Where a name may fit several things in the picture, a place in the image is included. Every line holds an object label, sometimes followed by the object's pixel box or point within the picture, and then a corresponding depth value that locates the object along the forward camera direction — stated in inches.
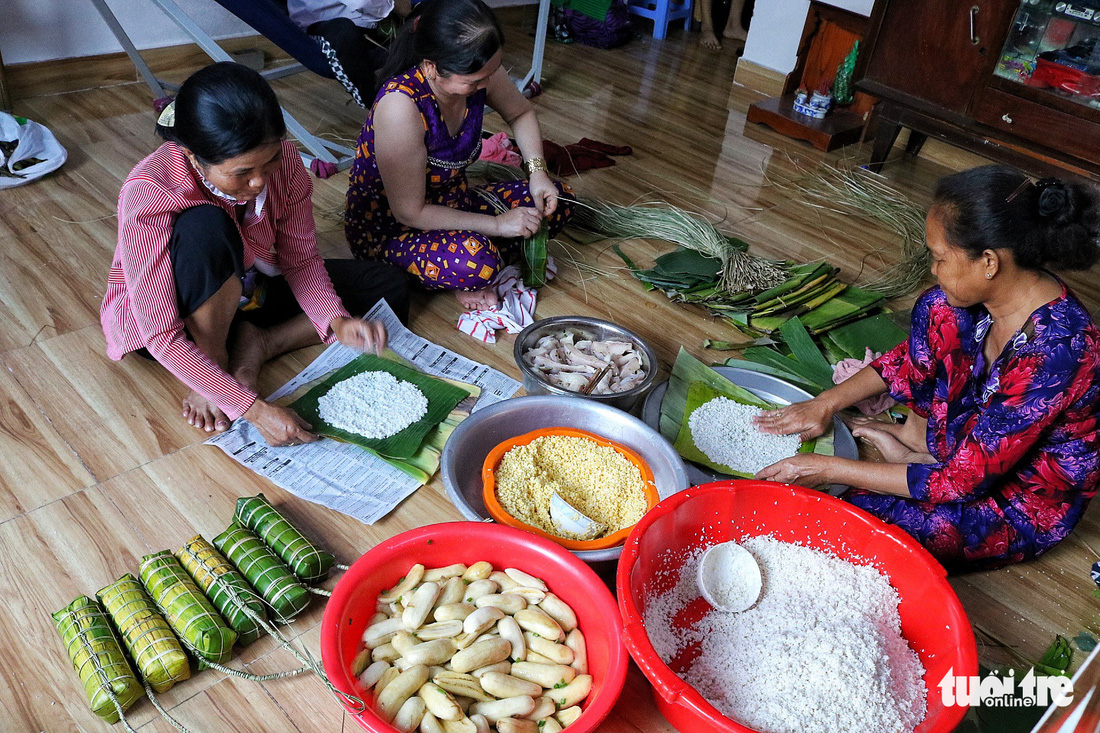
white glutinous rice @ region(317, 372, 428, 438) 77.3
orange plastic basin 63.6
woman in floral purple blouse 58.7
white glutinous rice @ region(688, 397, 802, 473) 77.9
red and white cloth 96.0
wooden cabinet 127.7
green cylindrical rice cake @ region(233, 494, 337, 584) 62.7
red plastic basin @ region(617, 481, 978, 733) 49.8
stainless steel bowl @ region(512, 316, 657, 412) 79.0
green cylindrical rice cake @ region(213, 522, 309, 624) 60.1
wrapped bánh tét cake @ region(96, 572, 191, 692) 54.4
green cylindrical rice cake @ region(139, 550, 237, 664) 55.8
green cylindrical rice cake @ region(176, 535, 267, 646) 58.3
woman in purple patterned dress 83.9
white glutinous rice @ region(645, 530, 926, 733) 51.5
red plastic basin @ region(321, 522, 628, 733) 50.1
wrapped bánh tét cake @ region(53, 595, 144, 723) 52.8
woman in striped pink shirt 63.7
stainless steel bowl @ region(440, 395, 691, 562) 70.0
